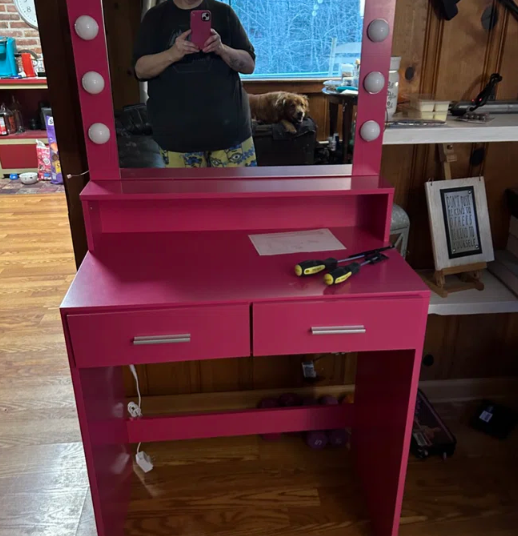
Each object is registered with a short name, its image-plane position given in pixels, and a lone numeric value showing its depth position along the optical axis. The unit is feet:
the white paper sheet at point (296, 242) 4.36
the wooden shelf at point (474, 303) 5.28
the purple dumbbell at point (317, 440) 5.79
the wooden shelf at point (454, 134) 4.54
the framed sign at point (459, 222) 5.30
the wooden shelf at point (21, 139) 14.83
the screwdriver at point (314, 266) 3.89
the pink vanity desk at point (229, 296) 3.67
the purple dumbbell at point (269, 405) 5.96
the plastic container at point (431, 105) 4.69
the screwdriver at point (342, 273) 3.79
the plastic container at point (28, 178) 14.75
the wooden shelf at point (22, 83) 14.21
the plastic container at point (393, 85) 4.58
